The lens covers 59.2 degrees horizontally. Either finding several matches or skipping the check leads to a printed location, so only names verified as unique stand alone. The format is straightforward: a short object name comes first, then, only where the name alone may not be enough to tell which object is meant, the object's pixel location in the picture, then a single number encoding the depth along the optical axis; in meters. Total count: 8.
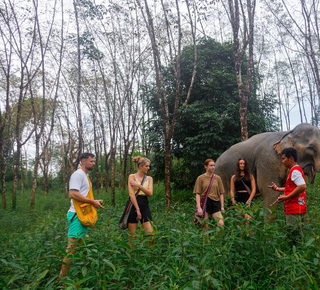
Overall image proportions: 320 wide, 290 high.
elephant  5.81
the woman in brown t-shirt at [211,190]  4.91
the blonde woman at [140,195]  4.40
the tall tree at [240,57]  8.15
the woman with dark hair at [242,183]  5.38
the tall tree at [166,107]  9.46
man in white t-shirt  3.58
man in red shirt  3.71
